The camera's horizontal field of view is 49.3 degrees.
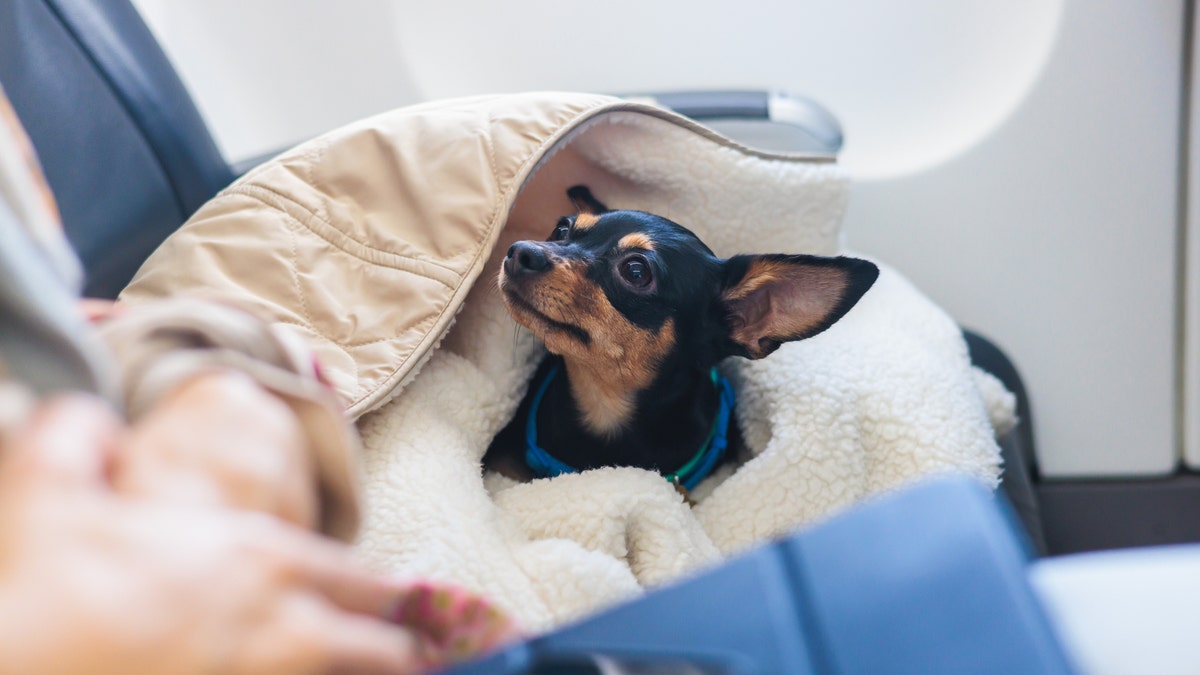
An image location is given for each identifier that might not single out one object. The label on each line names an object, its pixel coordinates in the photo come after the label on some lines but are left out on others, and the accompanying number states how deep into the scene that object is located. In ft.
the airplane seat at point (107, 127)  1.90
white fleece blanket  1.68
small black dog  1.94
